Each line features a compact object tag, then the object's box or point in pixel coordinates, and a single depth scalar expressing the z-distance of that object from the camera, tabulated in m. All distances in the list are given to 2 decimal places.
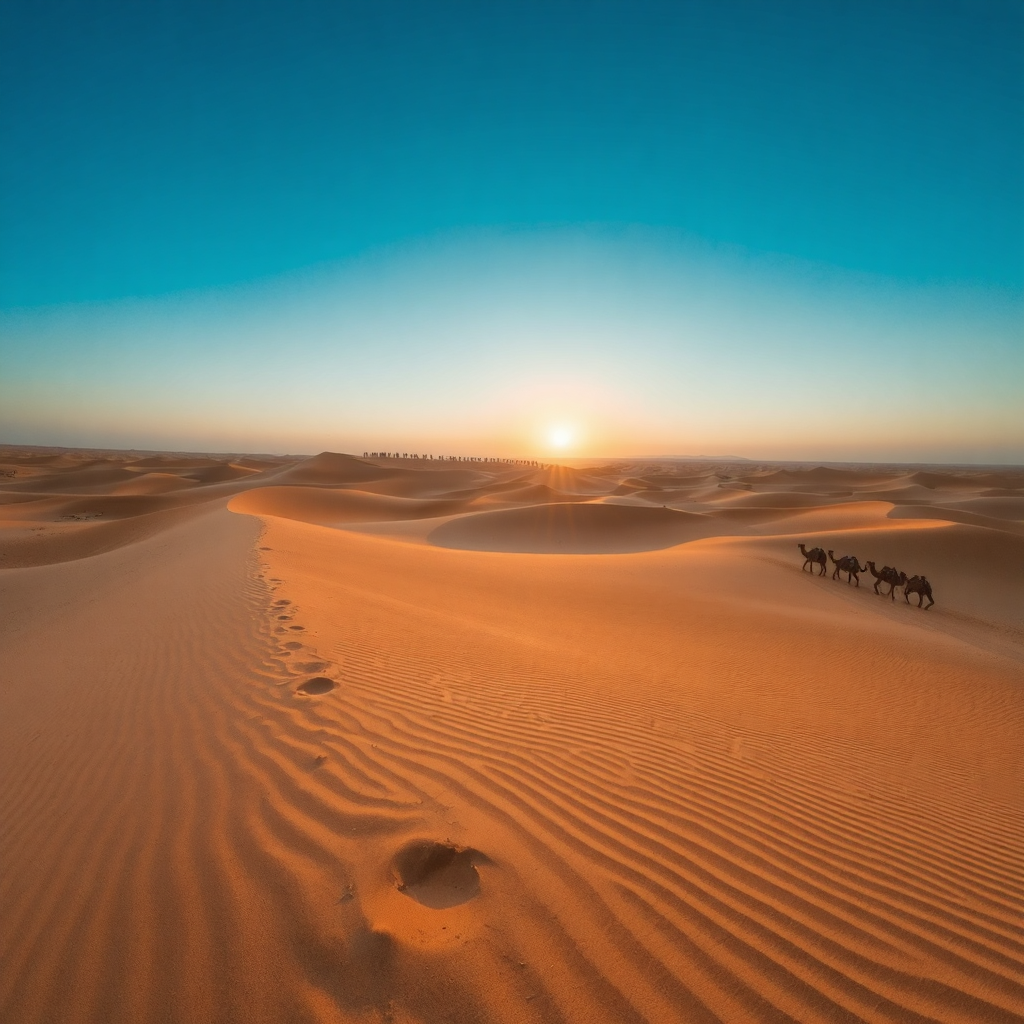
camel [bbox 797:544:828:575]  16.91
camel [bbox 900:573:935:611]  14.12
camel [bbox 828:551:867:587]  16.08
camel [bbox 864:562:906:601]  14.89
